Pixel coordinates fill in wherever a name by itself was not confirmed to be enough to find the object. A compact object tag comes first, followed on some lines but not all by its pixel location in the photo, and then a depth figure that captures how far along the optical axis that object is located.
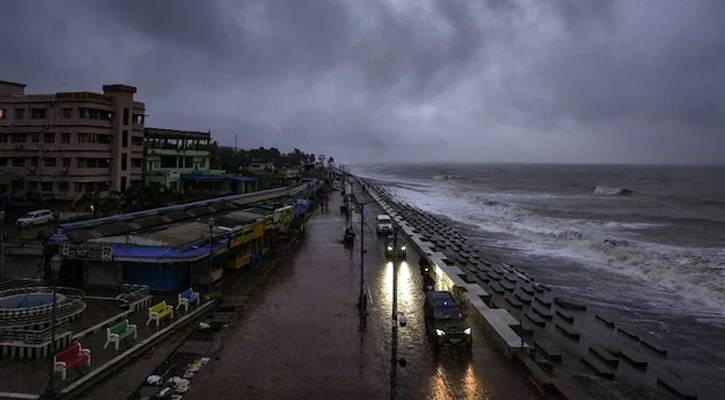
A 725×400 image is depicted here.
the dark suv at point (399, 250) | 37.08
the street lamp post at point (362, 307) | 22.01
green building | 56.50
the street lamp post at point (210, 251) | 24.43
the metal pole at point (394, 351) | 13.07
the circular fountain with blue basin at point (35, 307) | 18.20
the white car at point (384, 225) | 48.59
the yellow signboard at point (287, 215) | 39.56
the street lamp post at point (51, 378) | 13.66
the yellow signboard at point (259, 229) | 32.09
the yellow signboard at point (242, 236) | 28.72
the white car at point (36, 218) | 36.49
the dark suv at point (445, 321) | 19.19
